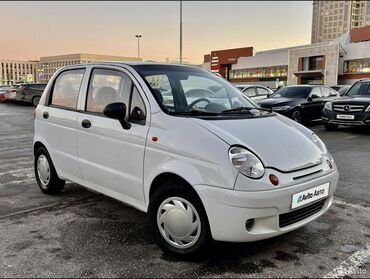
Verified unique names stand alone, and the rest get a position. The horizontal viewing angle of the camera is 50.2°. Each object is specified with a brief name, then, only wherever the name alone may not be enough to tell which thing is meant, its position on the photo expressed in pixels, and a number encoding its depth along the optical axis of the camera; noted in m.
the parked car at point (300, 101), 12.56
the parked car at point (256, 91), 15.88
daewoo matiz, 3.04
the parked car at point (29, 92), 25.56
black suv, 11.16
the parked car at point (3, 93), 29.08
